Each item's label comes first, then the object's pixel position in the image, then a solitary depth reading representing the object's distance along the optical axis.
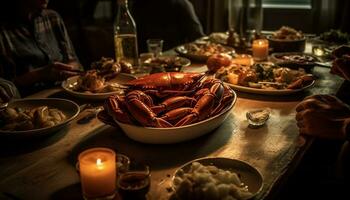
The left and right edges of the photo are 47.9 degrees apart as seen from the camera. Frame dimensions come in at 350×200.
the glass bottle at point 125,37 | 2.27
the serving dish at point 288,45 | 2.60
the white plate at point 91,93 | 1.74
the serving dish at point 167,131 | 1.29
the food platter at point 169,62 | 2.13
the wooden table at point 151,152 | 1.13
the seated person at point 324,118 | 1.41
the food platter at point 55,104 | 1.60
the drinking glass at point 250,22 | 2.85
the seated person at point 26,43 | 2.38
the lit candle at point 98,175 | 1.04
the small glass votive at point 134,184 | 1.00
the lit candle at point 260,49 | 2.37
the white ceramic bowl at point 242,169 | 1.08
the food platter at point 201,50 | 2.47
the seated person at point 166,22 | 3.74
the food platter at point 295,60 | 2.14
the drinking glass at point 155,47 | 2.55
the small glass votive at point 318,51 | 2.50
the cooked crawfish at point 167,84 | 1.46
